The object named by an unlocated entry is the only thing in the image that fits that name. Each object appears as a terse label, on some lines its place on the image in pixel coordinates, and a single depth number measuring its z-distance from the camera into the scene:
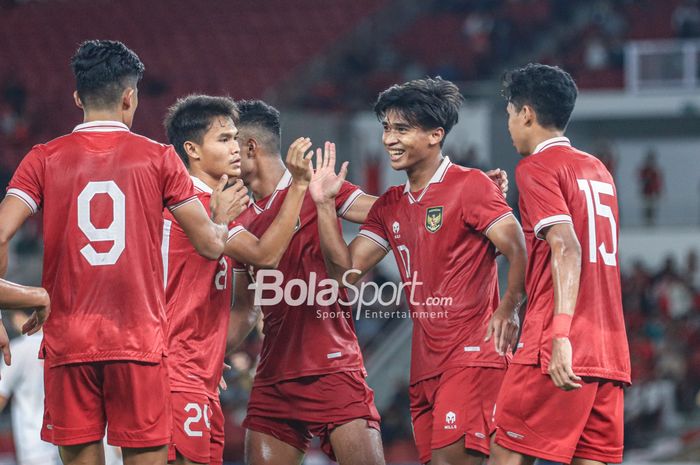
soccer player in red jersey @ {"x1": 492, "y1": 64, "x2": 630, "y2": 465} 9.90
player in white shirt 16.66
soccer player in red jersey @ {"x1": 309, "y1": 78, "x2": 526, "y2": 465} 10.90
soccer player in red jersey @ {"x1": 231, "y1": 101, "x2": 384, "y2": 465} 11.71
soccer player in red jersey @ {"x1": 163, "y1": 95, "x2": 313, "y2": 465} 10.63
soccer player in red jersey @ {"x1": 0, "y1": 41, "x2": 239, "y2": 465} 9.57
